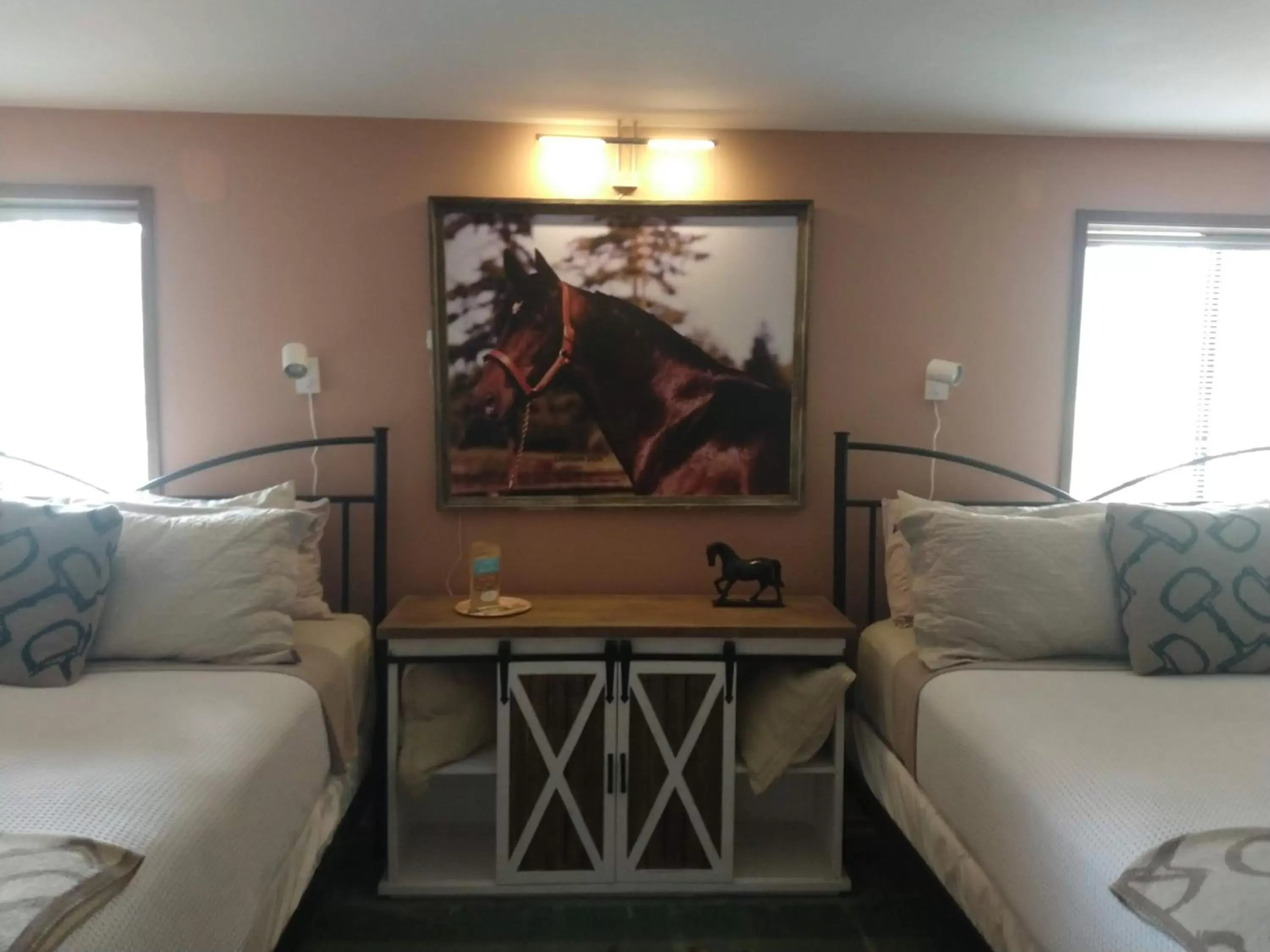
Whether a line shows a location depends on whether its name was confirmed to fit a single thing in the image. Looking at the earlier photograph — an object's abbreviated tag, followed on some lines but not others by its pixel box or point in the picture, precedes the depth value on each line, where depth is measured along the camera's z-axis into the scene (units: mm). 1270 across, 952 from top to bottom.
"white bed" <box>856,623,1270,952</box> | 1382
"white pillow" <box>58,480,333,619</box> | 2422
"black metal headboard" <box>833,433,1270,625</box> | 2674
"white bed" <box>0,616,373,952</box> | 1291
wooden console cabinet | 2322
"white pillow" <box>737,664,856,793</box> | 2322
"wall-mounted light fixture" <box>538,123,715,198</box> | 2654
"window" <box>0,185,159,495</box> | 2678
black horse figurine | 2486
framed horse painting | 2670
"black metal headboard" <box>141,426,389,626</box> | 2602
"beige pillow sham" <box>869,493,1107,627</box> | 2486
